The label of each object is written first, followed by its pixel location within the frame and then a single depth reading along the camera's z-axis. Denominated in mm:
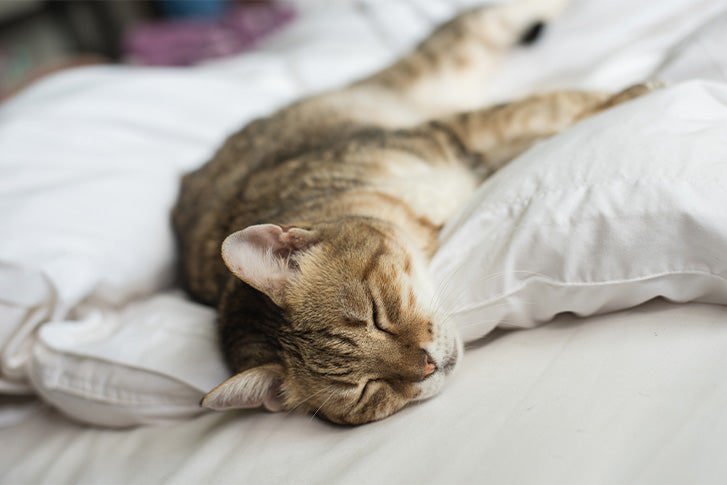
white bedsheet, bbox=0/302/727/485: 385
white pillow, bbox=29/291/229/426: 517
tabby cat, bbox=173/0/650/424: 484
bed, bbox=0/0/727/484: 407
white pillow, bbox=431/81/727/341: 430
